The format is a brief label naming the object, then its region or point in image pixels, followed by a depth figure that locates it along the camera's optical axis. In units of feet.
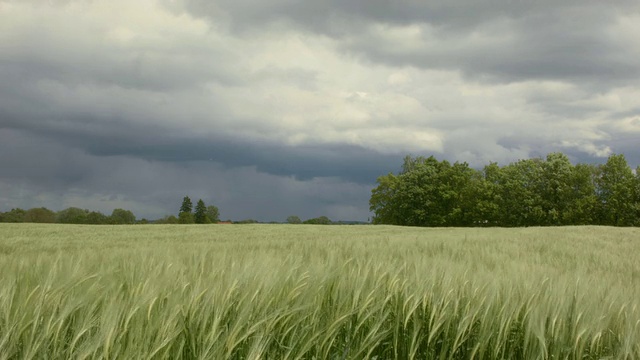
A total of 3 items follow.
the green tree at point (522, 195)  165.99
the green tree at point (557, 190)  161.89
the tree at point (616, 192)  154.40
